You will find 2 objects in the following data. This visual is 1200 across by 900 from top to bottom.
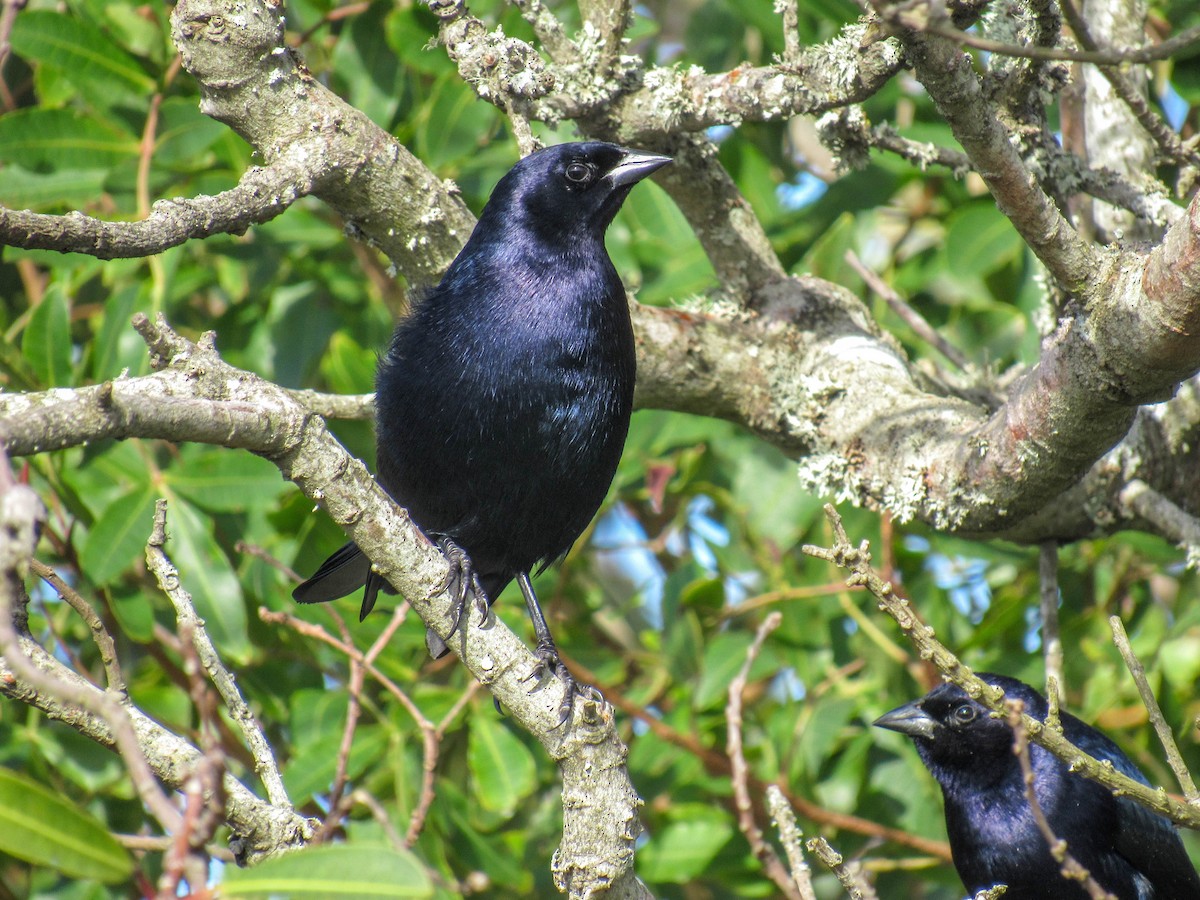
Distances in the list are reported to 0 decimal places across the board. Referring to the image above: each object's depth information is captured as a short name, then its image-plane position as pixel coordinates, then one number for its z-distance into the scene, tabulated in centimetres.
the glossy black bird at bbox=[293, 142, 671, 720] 566
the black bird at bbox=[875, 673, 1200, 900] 655
